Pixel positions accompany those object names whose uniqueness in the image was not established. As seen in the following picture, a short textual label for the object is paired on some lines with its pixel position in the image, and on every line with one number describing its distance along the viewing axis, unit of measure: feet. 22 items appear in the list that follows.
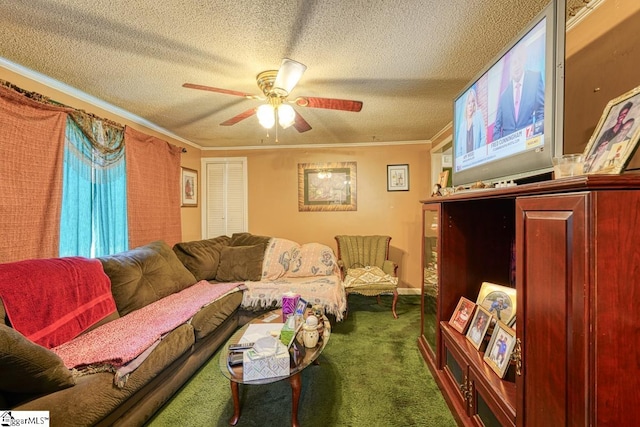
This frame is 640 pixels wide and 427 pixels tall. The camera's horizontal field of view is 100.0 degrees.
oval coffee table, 4.71
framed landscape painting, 13.83
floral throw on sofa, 9.09
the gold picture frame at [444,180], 8.08
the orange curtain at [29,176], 5.86
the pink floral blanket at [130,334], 4.76
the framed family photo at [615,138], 2.47
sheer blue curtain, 7.47
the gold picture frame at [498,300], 5.01
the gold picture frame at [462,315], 5.69
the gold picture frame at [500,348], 4.25
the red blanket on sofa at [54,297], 4.87
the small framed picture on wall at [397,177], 13.56
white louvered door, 14.44
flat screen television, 3.37
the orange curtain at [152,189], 9.34
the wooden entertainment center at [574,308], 2.29
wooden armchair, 10.34
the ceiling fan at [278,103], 6.33
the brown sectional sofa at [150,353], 3.62
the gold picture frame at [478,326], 5.07
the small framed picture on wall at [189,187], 12.89
